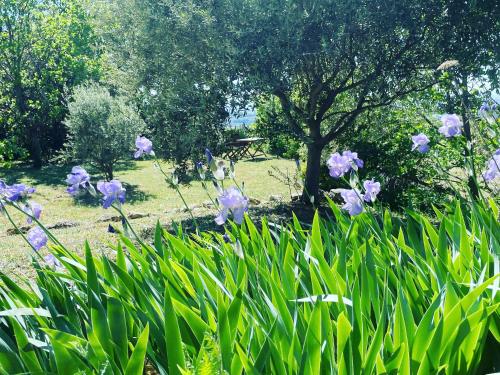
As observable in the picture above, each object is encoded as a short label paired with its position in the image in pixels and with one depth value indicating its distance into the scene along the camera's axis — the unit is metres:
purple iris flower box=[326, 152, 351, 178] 2.84
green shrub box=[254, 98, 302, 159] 9.19
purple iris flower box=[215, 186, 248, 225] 2.31
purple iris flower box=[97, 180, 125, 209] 2.40
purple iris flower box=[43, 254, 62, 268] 2.73
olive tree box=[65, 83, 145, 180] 13.88
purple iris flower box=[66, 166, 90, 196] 2.50
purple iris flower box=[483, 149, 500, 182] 3.00
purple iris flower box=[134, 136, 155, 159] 3.07
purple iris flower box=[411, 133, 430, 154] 3.19
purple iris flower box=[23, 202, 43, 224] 2.49
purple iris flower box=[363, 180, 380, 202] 2.82
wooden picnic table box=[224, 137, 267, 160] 19.84
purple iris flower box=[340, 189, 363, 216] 2.63
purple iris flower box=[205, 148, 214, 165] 2.43
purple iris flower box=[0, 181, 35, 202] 2.39
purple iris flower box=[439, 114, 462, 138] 3.19
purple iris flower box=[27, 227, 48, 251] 2.61
